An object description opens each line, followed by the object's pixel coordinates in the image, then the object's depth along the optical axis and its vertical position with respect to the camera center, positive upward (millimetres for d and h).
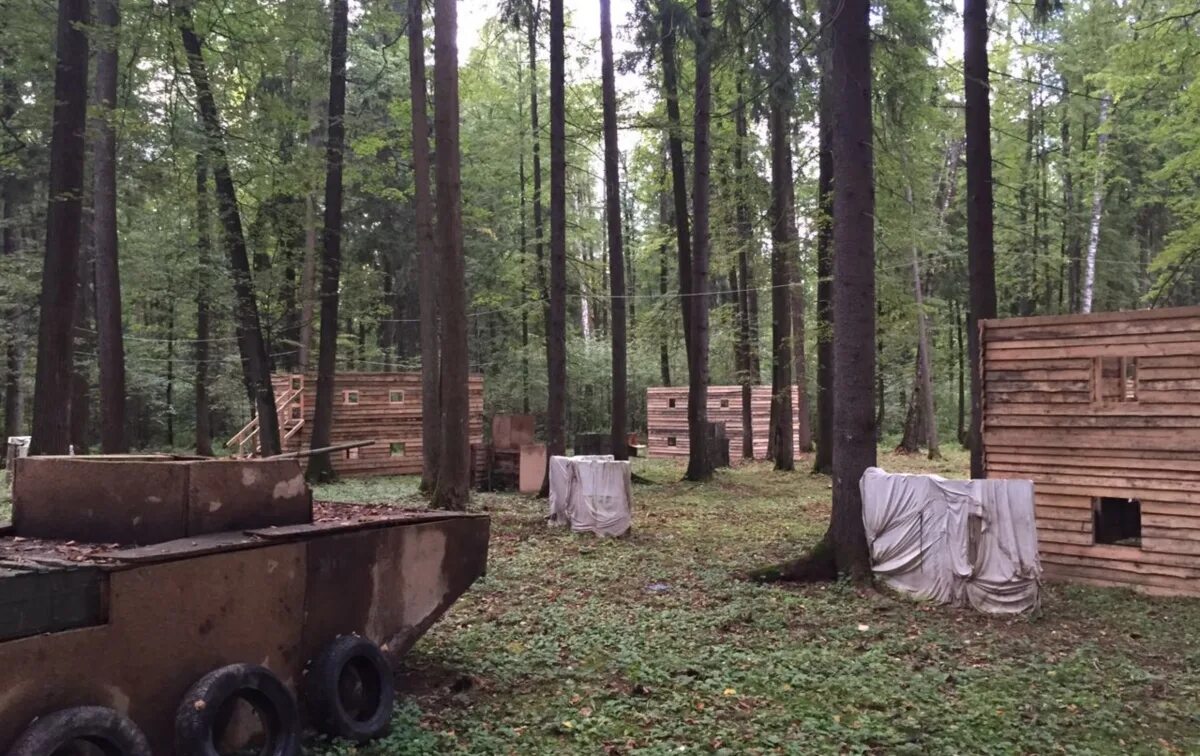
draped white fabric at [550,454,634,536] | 11914 -1740
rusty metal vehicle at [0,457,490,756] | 3455 -1176
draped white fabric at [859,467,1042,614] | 7711 -1648
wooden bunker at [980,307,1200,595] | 8648 -663
